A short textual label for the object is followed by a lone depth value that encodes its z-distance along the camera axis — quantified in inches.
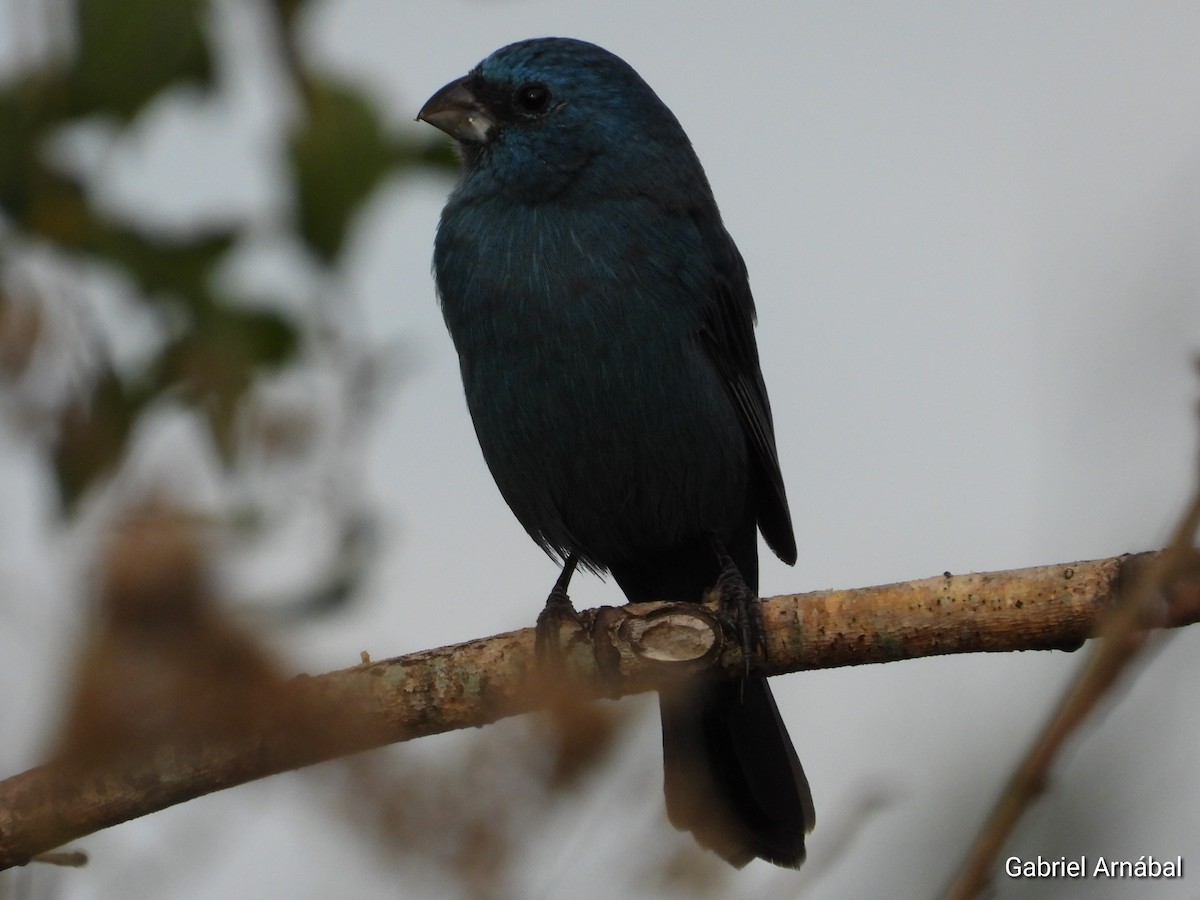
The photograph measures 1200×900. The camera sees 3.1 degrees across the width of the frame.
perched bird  130.3
